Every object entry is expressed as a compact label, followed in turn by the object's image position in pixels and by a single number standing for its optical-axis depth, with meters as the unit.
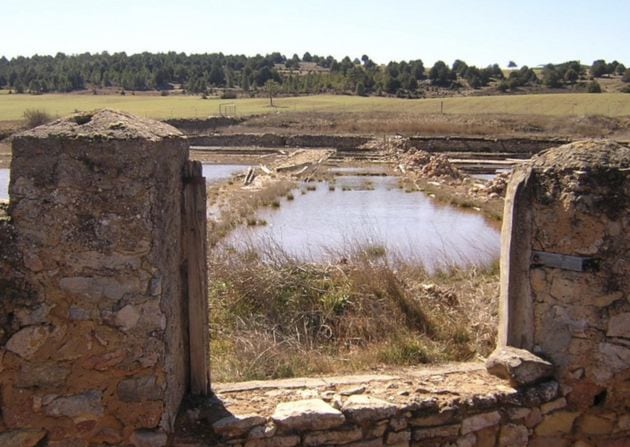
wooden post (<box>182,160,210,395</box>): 4.23
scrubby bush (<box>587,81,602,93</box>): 76.31
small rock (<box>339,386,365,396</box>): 4.48
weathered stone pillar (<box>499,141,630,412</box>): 4.49
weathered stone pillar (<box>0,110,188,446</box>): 3.59
